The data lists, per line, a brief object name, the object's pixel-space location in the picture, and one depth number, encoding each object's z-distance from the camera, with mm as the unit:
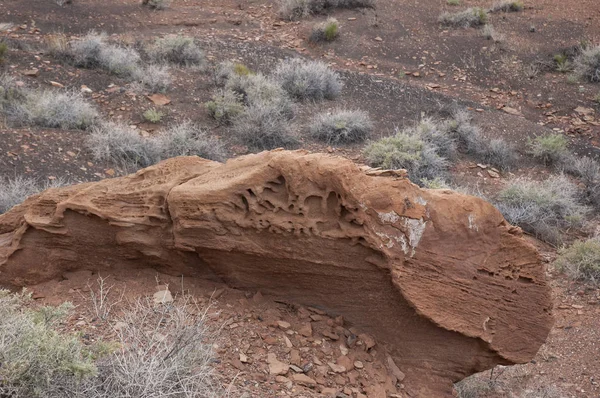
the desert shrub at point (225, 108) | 12969
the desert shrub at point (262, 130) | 12414
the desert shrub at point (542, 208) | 10648
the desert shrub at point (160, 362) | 4031
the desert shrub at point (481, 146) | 12969
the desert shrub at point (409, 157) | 11844
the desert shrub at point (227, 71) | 14273
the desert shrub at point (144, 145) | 11039
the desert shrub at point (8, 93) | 11805
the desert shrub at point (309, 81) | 14344
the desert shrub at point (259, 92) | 13312
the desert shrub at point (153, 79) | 13422
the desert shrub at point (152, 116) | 12383
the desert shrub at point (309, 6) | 18156
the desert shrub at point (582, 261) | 8922
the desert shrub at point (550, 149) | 13062
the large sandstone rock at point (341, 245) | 4789
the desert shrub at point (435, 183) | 10703
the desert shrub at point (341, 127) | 12773
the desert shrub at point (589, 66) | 16328
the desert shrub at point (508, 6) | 19016
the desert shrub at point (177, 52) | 14758
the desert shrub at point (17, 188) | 9000
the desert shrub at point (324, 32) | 17056
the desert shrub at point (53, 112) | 11508
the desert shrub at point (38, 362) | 3828
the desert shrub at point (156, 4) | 17750
